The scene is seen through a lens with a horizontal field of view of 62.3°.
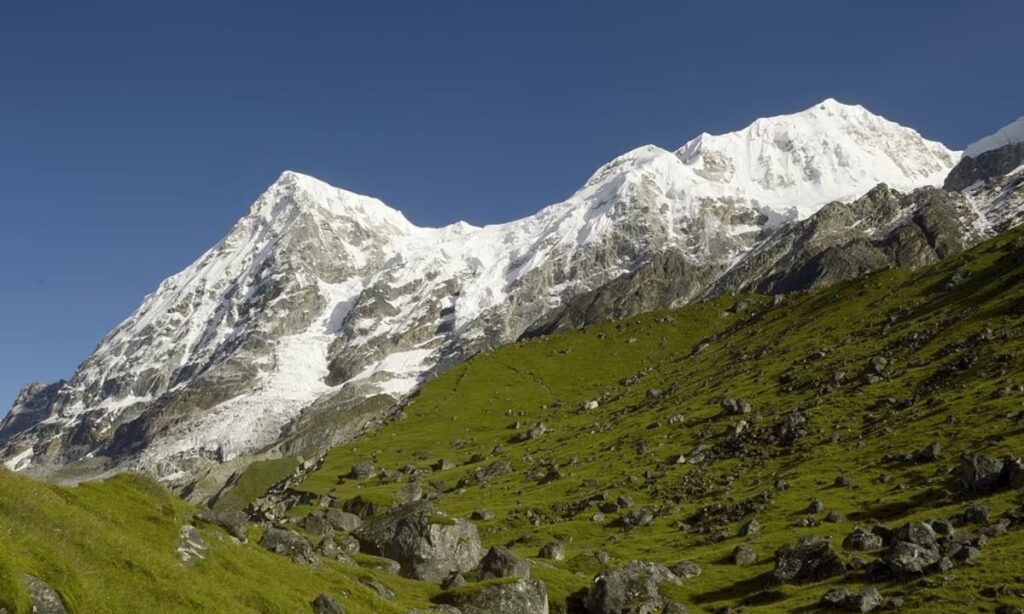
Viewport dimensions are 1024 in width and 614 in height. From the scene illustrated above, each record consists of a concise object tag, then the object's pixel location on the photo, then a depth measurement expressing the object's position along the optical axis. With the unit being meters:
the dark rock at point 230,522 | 54.48
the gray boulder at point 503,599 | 61.75
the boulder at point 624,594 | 74.12
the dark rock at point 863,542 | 77.00
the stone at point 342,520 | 104.19
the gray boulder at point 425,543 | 81.50
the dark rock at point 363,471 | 179.62
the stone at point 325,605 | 43.47
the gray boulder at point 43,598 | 25.02
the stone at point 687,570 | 84.94
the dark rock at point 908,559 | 65.69
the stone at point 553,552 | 98.44
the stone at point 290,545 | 57.78
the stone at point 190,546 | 40.97
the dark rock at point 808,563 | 73.75
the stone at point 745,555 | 87.88
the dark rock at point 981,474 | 84.12
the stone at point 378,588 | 60.22
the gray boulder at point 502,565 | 78.94
